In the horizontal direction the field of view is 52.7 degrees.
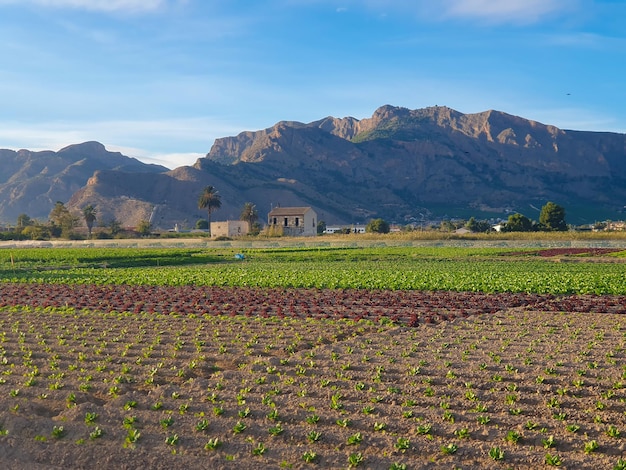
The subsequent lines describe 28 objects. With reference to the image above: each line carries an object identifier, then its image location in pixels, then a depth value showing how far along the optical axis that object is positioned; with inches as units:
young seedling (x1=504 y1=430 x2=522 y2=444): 340.8
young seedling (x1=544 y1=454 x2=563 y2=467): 308.8
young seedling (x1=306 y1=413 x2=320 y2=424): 369.4
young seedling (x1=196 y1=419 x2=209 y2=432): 360.5
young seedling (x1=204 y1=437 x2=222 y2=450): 335.3
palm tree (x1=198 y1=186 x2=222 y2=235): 5191.9
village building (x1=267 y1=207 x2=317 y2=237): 4968.8
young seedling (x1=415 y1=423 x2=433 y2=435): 352.8
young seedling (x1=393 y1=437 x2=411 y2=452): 331.6
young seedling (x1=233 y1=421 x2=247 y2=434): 356.4
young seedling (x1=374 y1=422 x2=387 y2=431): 359.6
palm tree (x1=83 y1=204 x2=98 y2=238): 5246.1
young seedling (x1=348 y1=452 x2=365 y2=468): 312.2
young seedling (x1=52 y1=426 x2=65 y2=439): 353.7
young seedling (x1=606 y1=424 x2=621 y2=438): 345.7
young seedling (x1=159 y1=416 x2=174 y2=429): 366.3
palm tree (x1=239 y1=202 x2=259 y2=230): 5017.2
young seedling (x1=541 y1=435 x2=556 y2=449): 331.9
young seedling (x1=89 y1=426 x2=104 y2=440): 350.0
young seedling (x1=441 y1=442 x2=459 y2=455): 324.2
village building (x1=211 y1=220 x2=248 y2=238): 4569.4
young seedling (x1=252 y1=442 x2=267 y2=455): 327.3
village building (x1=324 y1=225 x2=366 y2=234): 5372.0
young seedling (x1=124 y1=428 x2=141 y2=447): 339.9
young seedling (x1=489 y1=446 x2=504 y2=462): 318.0
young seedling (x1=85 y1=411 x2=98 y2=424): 376.8
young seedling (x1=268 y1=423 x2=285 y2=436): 352.2
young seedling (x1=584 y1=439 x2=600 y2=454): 326.6
